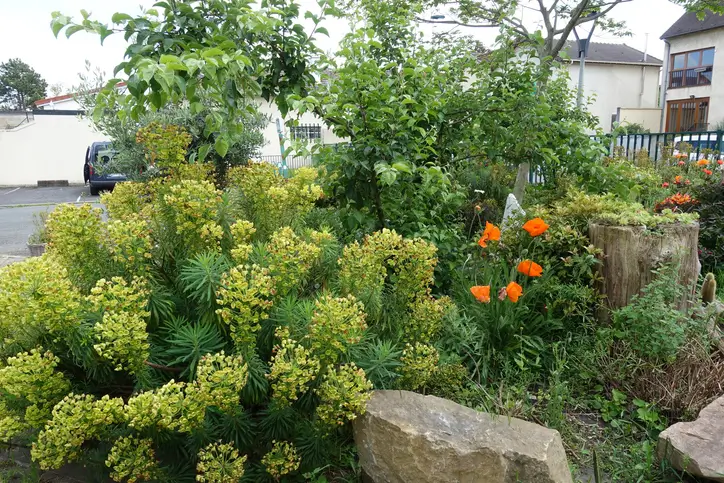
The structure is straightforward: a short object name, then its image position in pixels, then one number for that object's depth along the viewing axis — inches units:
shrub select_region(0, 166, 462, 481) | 80.0
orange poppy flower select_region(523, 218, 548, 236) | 130.6
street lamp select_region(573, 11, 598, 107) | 357.7
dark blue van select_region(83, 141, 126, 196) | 725.9
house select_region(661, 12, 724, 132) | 1122.7
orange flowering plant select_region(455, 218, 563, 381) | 125.1
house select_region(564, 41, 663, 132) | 1320.1
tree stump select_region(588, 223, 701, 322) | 131.8
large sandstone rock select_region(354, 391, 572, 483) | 82.2
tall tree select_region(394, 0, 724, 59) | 295.3
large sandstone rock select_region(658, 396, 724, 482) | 90.0
